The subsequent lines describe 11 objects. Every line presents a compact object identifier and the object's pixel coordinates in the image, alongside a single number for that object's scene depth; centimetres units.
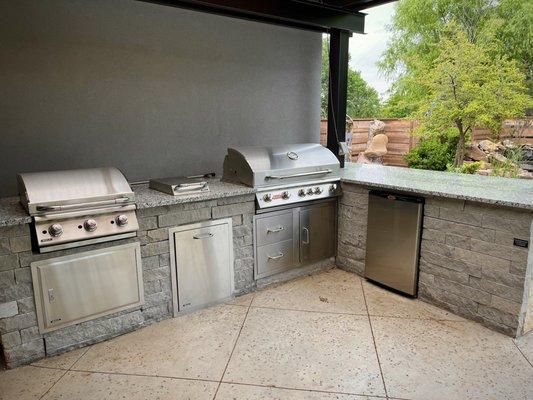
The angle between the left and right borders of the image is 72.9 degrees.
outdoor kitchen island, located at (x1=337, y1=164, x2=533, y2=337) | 241
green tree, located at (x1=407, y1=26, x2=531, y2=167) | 627
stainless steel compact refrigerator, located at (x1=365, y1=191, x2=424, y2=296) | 297
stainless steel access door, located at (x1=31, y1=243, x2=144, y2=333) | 223
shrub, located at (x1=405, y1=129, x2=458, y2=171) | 727
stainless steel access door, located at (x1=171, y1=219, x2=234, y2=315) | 276
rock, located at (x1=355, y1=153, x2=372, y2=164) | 777
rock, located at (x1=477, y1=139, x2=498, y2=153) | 658
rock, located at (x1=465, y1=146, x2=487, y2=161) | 691
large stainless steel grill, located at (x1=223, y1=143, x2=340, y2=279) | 313
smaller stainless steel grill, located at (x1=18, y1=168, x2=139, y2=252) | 215
